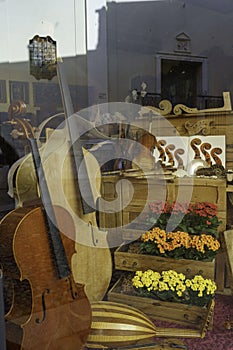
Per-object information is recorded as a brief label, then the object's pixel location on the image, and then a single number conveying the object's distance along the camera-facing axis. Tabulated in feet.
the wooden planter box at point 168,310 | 3.37
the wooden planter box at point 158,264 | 3.72
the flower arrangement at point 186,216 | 4.01
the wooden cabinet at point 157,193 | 4.17
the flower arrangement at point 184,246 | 3.77
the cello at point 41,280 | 2.39
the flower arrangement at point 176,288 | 3.49
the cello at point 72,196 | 2.90
